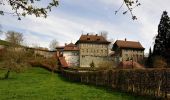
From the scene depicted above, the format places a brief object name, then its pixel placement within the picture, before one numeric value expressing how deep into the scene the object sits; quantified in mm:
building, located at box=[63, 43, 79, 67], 49075
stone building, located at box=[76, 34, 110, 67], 53751
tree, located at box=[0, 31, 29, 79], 24422
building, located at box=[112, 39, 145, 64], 53242
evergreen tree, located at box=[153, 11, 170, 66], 37177
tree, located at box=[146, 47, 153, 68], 38452
